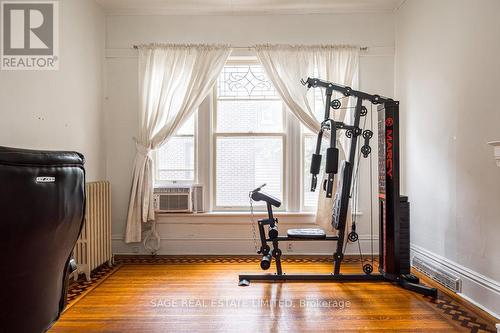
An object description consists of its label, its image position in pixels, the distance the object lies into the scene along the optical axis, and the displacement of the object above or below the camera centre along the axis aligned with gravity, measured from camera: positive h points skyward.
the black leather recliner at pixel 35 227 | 0.68 -0.14
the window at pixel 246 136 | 4.23 +0.41
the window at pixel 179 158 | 4.24 +0.14
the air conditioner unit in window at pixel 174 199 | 4.07 -0.37
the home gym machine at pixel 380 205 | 3.09 -0.34
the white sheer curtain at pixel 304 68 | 4.04 +1.22
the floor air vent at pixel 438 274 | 2.82 -0.98
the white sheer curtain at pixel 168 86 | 4.05 +1.01
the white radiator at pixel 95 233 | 3.23 -0.66
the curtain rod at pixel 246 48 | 4.09 +1.49
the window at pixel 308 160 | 4.14 +0.11
